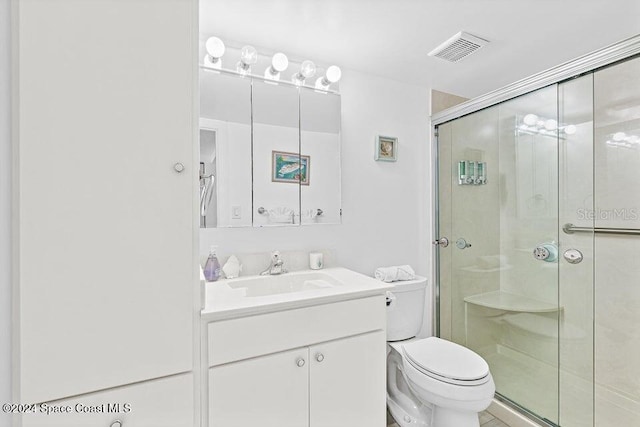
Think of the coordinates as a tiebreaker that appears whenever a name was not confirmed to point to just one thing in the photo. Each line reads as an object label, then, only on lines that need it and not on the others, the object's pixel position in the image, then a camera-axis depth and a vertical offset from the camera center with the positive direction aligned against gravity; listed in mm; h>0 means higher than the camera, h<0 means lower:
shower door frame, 1360 +664
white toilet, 1386 -746
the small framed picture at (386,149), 2002 +410
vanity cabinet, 1084 -582
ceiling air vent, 1577 +862
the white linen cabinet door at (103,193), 823 +56
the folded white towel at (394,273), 1860 -359
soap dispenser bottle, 1488 -259
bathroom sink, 1538 -352
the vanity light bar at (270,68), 1500 +748
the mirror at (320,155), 1768 +327
